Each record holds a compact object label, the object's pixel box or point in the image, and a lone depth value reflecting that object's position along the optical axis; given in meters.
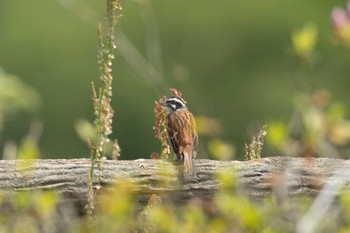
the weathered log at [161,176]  12.95
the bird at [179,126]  14.79
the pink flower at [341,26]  9.18
